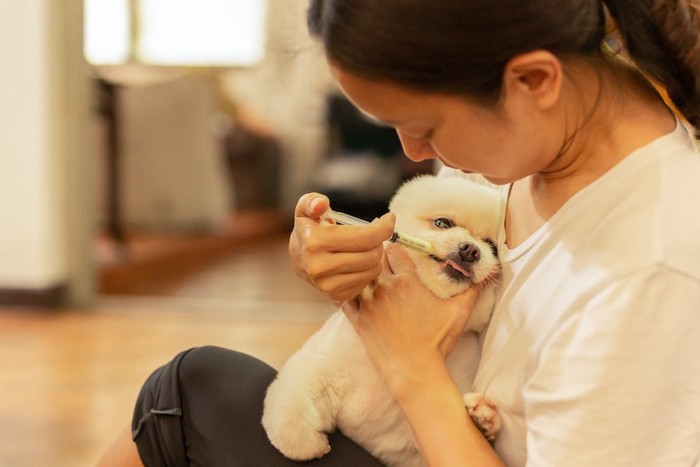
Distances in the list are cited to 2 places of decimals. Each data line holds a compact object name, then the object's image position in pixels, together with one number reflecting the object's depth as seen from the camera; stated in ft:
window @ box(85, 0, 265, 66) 18.85
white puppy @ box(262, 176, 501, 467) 3.19
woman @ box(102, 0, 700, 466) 2.32
